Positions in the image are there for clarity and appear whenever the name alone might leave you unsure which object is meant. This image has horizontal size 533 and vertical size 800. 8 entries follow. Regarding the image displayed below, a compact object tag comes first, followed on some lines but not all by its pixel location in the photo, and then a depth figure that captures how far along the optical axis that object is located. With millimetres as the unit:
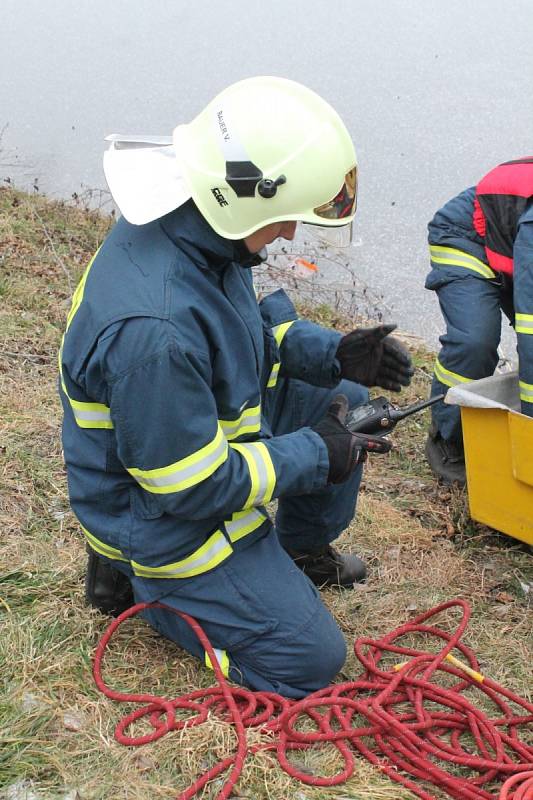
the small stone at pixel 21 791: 1761
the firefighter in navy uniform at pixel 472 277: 3119
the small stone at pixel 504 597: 2795
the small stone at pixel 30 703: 1996
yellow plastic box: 2727
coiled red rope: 1925
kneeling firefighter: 1875
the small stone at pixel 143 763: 1893
